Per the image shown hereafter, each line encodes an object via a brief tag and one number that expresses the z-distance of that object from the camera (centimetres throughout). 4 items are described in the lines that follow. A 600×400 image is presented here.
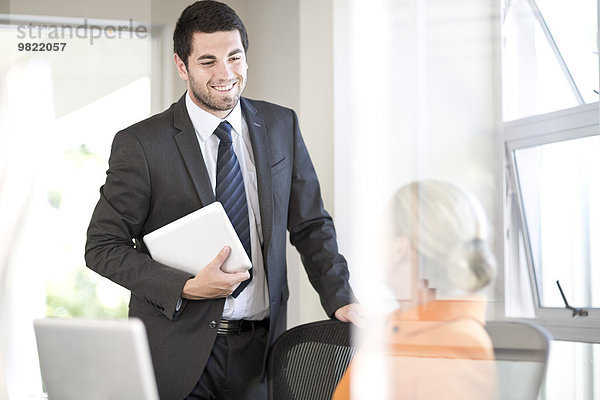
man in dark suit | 302
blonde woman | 200
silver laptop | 246
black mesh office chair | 301
